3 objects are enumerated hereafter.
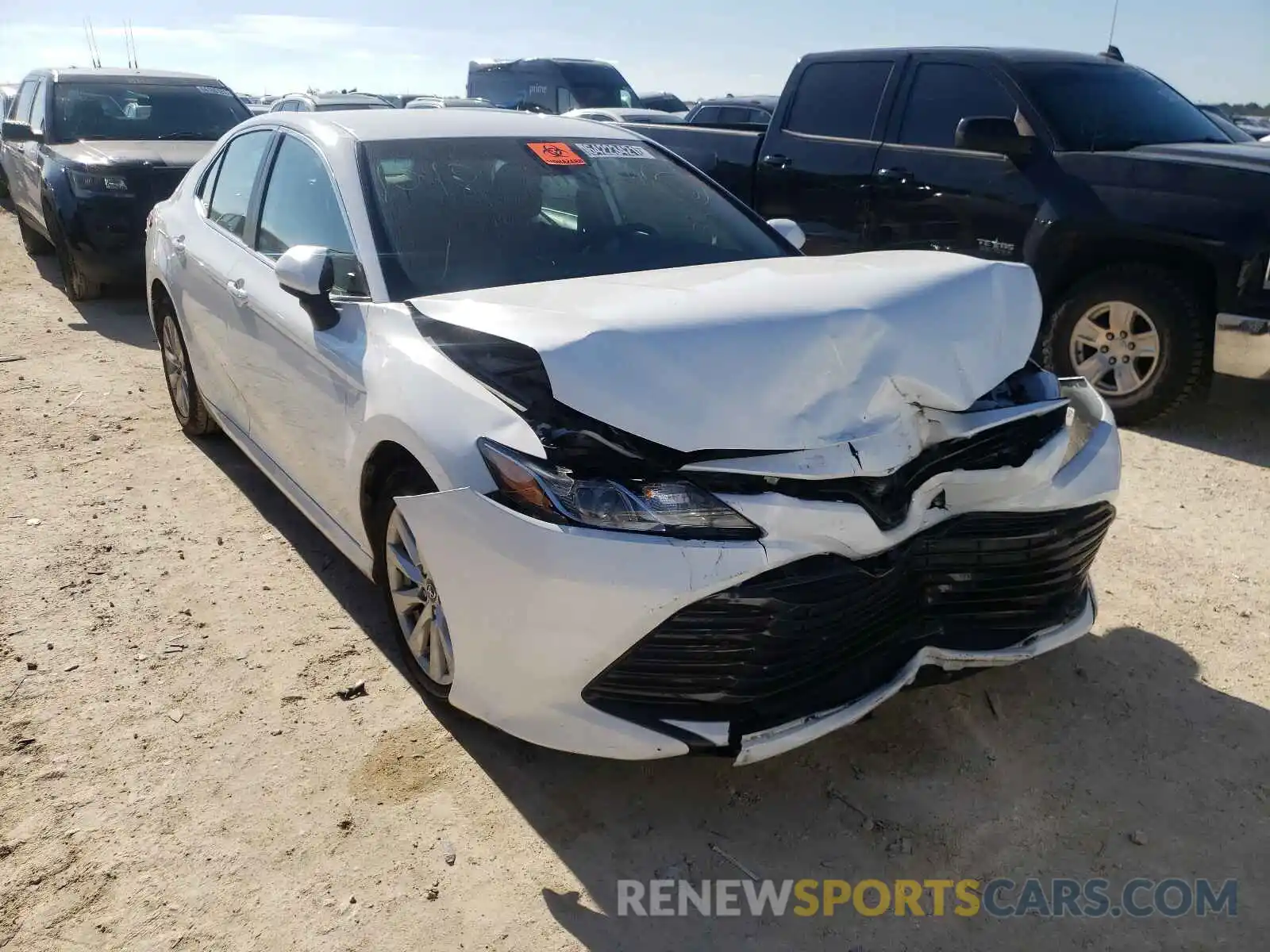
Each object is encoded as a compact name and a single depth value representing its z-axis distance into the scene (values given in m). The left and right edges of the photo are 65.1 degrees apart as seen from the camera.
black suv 7.77
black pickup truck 5.00
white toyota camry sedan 2.22
